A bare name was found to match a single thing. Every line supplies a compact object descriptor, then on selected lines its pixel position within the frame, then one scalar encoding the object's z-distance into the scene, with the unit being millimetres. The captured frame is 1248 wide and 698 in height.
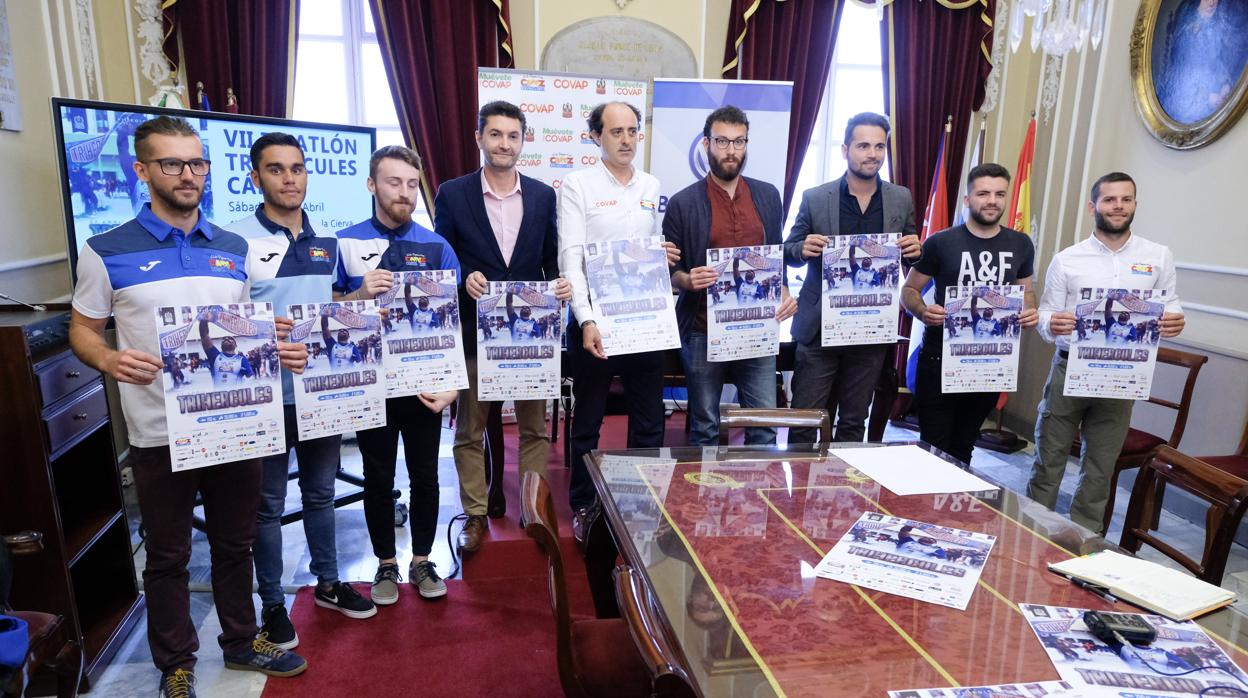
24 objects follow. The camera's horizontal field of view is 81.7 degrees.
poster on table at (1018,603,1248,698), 1070
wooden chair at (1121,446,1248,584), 1626
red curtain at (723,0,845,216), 4914
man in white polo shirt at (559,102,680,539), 2678
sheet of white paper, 1855
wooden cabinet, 2004
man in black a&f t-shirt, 2961
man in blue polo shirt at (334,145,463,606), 2301
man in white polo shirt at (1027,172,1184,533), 2885
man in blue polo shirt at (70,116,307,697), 1798
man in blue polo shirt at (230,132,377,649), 2109
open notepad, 1277
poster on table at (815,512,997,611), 1344
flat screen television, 2916
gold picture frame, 3455
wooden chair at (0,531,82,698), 1587
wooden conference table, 1110
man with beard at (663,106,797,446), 2775
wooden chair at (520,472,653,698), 1399
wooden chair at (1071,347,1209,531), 3254
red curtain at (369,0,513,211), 4633
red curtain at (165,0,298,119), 4359
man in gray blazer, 2850
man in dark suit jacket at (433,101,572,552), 2545
